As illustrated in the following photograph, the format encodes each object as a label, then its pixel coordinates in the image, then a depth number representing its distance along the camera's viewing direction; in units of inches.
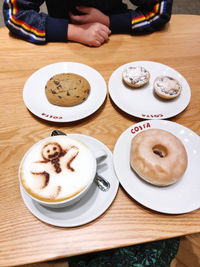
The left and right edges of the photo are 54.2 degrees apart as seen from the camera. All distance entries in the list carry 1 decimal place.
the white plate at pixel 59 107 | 27.6
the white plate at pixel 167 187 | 20.9
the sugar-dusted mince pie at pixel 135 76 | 30.9
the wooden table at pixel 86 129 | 19.5
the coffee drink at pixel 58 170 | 18.0
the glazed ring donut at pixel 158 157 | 21.4
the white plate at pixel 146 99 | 28.8
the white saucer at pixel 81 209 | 19.9
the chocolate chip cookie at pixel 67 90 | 28.4
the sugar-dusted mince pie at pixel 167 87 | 29.5
